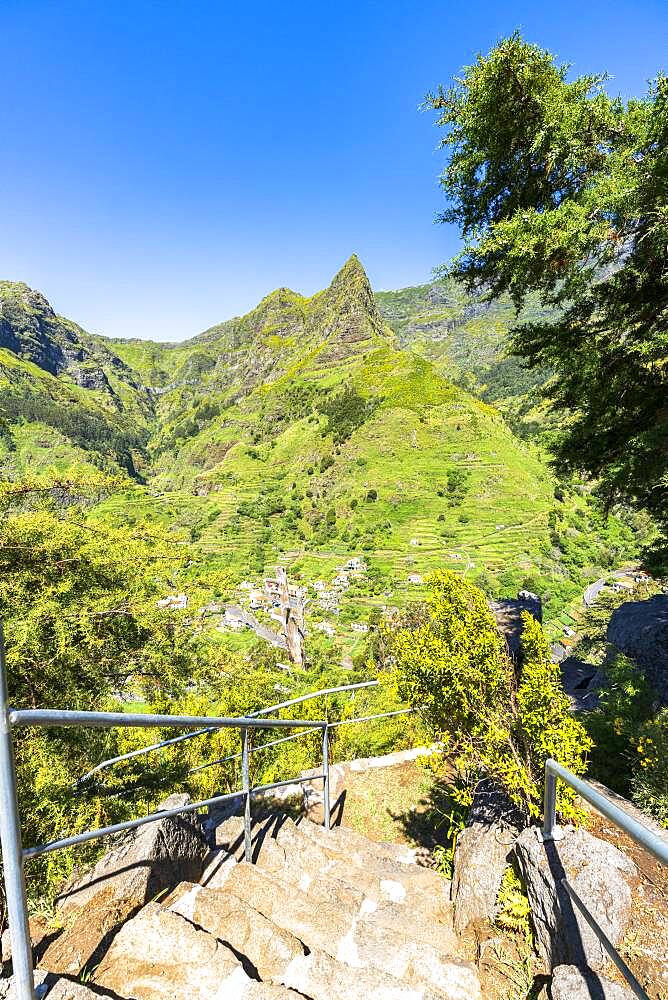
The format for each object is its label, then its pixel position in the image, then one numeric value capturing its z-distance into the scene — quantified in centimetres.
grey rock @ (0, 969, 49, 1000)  137
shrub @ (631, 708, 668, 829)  376
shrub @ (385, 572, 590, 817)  338
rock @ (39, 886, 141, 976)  213
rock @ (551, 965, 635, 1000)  197
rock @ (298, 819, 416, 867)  392
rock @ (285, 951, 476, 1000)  201
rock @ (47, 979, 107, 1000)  152
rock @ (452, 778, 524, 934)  301
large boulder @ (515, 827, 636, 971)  237
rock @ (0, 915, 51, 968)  218
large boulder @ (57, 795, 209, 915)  267
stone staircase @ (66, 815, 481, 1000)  195
